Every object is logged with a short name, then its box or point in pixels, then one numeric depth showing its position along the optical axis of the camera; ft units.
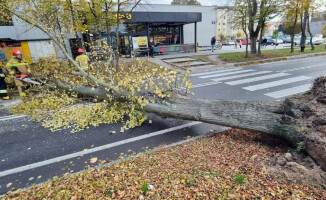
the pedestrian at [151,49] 60.95
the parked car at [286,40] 127.60
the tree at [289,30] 139.40
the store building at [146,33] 51.70
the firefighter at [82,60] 24.20
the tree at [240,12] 44.66
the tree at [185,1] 170.41
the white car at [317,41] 103.24
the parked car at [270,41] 118.86
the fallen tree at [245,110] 9.83
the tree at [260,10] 45.14
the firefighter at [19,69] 24.22
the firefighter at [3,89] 24.67
